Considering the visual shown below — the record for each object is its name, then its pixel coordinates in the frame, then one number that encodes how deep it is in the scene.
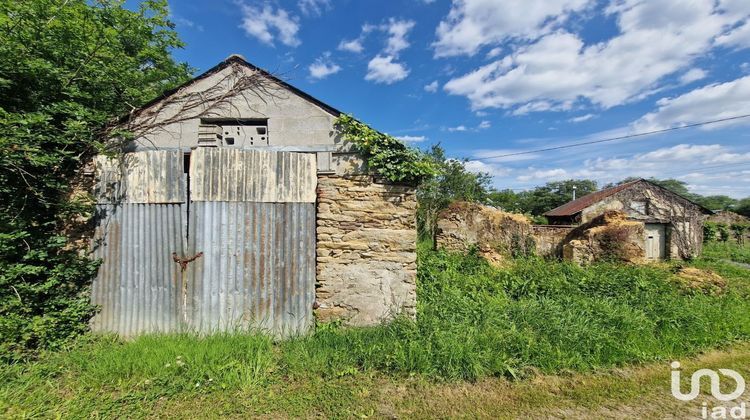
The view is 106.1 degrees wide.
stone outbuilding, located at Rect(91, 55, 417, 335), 4.36
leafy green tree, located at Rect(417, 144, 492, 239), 16.89
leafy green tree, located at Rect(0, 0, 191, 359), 3.63
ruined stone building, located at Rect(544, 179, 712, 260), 15.86
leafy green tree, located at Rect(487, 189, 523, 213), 36.38
